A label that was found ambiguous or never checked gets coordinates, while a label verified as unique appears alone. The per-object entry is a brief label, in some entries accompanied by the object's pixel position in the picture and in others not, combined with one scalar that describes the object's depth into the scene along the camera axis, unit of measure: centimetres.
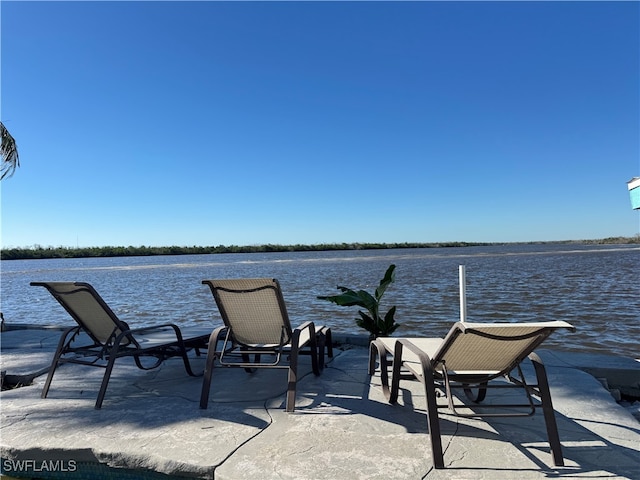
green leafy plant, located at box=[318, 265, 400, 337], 460
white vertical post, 404
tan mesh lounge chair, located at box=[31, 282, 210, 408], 310
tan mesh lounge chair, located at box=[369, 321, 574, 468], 207
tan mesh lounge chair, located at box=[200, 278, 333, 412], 292
